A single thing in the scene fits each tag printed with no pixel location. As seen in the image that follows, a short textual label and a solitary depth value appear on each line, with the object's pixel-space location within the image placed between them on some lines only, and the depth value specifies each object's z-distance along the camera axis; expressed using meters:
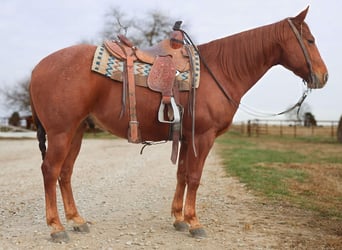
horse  4.65
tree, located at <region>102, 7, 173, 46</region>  31.64
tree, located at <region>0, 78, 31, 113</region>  43.66
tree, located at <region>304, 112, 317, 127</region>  35.97
